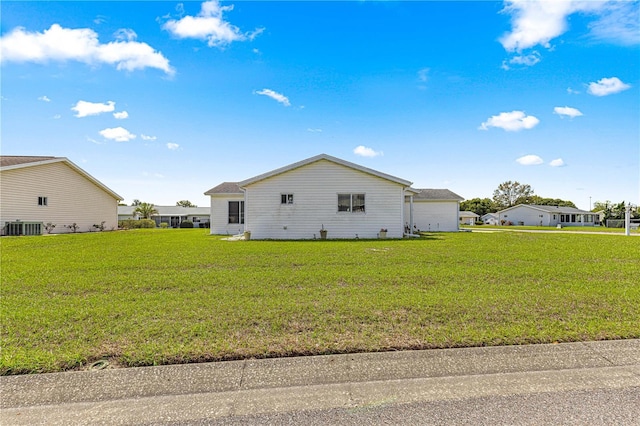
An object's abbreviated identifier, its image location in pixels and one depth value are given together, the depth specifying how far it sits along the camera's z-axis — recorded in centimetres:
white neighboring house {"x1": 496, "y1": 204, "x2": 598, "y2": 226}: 4986
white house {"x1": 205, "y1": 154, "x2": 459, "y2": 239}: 1650
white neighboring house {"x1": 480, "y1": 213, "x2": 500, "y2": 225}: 6005
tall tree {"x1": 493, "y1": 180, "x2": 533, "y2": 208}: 8012
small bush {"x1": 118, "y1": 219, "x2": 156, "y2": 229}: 3345
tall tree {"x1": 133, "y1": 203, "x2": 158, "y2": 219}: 4597
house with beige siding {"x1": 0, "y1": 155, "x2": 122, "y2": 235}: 1847
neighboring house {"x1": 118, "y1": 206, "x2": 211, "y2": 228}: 4791
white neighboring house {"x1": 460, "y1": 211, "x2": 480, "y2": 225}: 5207
